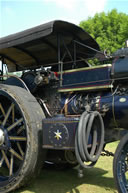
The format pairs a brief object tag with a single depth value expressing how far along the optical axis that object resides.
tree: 18.33
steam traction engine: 3.54
